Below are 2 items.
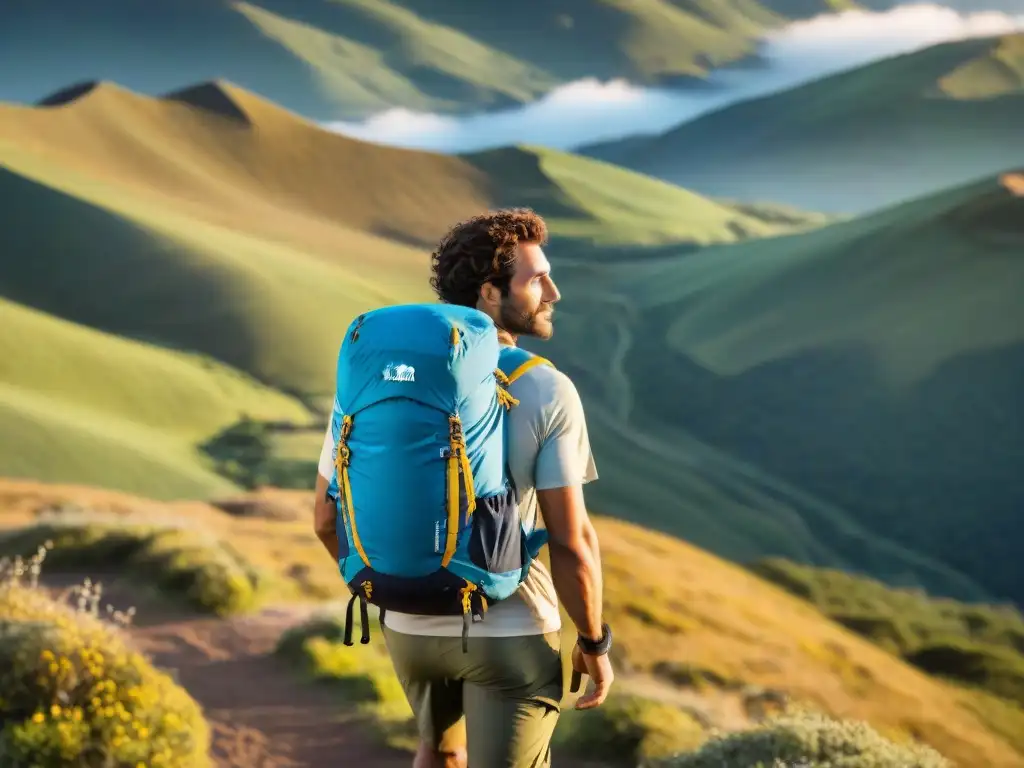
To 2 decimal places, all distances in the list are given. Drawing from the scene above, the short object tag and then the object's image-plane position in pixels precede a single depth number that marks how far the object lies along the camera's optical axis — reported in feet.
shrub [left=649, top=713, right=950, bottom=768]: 15.23
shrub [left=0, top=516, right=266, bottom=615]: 24.77
